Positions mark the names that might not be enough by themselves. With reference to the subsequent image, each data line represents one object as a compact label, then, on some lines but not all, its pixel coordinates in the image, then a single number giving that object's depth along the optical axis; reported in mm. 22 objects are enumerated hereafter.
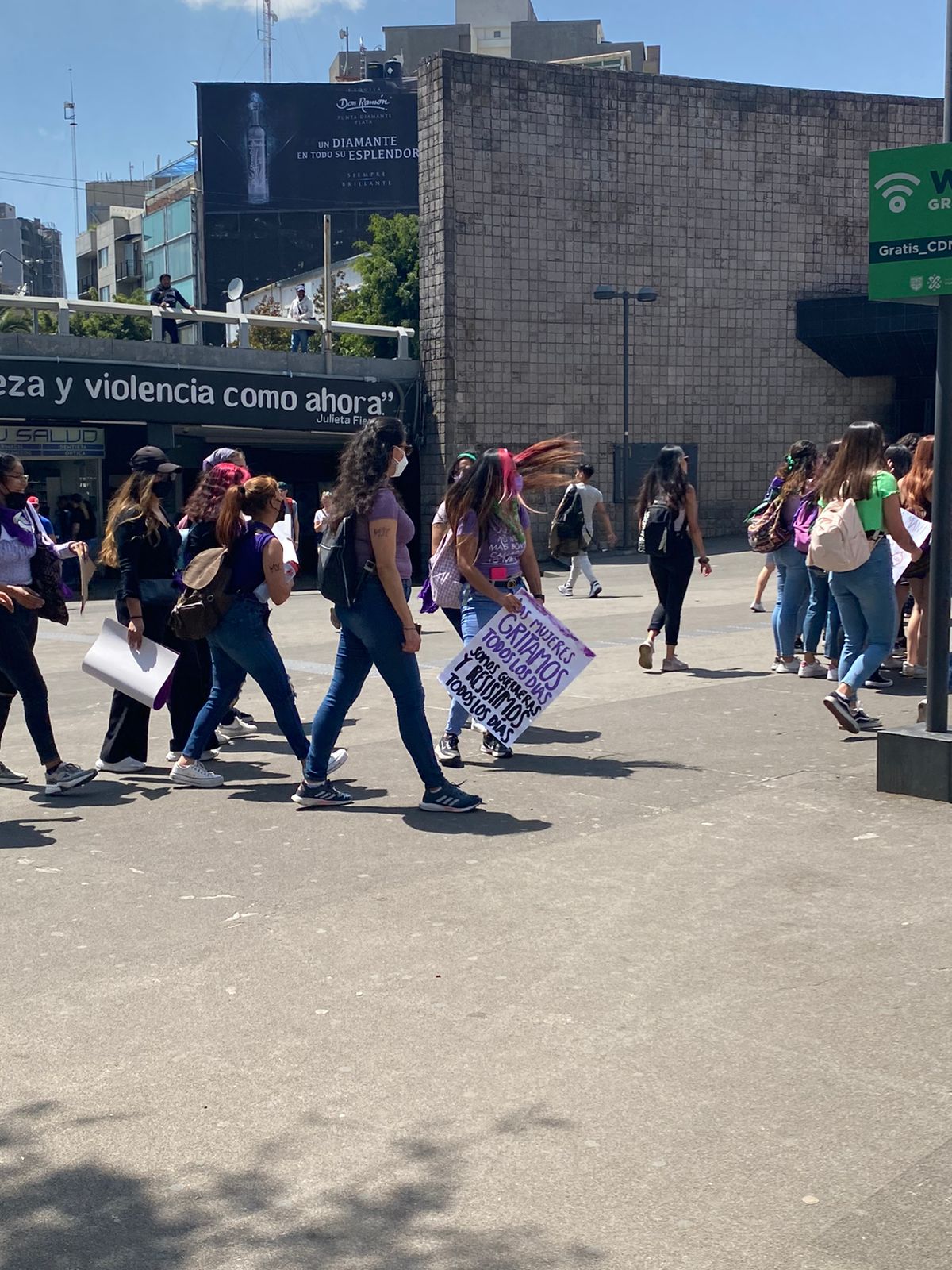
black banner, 21922
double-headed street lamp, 27516
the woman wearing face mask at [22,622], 7391
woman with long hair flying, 7988
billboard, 67938
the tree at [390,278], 52875
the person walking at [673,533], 11219
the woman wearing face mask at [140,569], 8016
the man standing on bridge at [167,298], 24016
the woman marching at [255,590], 7371
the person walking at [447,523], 8633
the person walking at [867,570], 8719
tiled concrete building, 26938
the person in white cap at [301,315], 25859
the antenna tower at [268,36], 92938
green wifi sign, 6883
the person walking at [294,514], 10310
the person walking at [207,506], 7816
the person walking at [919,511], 10273
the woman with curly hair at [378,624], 6848
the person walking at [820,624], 10648
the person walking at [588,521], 18938
